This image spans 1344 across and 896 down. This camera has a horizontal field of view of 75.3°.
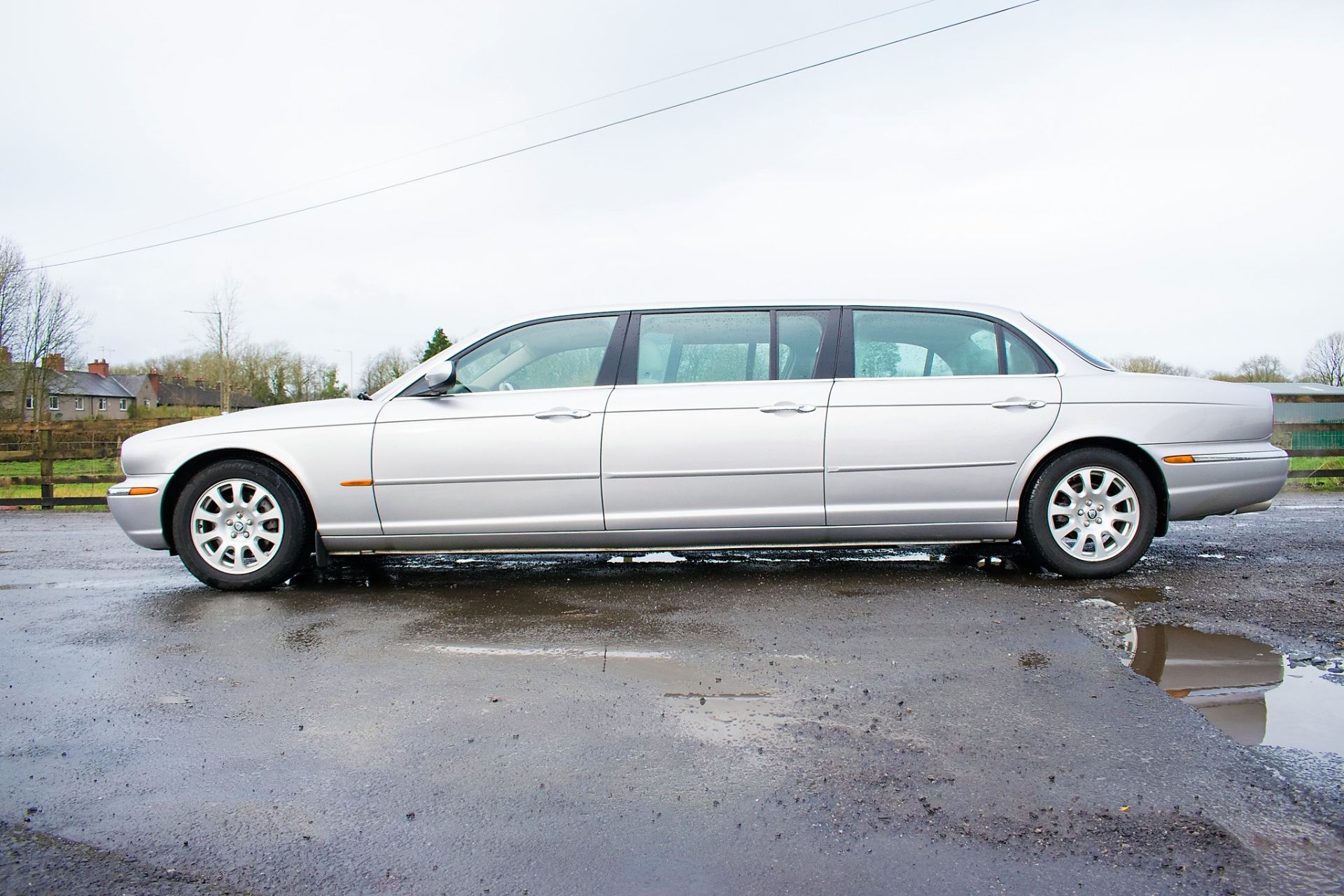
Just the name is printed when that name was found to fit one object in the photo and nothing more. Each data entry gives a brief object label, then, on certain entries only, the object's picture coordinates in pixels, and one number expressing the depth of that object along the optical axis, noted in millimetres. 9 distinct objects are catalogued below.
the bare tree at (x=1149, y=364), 26803
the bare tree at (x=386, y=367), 53697
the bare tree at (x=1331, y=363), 50281
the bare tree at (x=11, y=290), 47250
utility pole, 55625
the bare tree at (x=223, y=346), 55844
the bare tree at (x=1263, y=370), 39875
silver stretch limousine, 4816
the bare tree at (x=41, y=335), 48125
